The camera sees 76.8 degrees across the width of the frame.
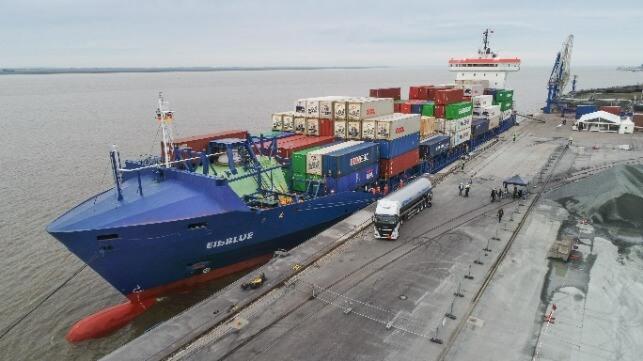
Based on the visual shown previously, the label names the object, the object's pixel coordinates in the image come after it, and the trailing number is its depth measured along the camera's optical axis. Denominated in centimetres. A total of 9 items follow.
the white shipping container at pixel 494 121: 5981
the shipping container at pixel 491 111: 5950
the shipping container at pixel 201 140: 2697
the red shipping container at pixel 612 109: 7086
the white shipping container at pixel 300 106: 3778
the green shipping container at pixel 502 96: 6625
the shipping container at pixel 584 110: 7362
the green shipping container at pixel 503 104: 6694
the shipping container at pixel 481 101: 5972
